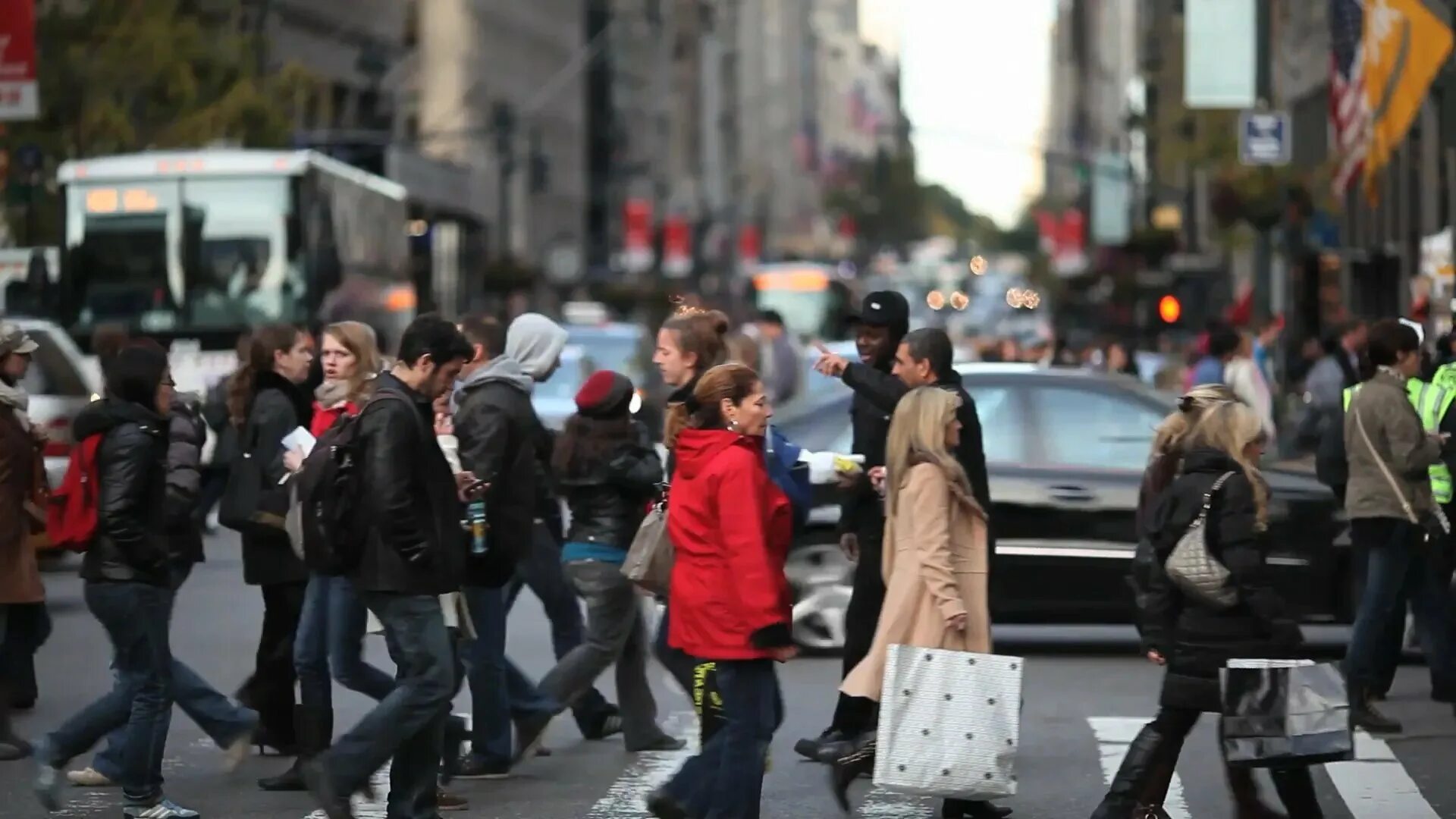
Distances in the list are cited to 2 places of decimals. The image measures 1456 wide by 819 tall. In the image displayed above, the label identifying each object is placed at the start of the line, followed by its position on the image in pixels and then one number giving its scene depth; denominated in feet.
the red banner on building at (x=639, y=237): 360.28
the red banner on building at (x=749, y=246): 530.27
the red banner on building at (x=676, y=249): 385.09
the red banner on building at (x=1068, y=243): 399.85
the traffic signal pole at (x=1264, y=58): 134.21
